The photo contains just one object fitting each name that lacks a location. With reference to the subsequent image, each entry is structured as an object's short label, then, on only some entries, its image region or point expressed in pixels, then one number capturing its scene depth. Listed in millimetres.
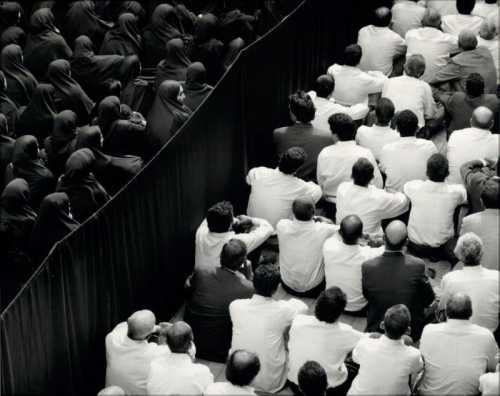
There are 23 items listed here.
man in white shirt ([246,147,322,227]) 8750
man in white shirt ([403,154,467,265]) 8258
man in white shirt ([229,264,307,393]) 7324
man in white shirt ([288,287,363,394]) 7004
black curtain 6758
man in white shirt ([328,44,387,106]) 10375
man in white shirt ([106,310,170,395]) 7105
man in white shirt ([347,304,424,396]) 6734
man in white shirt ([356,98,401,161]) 9266
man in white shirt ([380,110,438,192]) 8867
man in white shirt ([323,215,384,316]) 7797
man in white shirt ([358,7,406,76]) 10883
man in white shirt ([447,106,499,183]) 8797
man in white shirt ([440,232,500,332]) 7293
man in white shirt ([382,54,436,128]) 9805
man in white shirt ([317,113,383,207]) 9016
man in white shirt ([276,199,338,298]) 8234
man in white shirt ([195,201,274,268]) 8180
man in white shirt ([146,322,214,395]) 6730
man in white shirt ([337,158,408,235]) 8398
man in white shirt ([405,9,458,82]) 10586
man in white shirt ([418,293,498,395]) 6801
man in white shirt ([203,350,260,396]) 6531
